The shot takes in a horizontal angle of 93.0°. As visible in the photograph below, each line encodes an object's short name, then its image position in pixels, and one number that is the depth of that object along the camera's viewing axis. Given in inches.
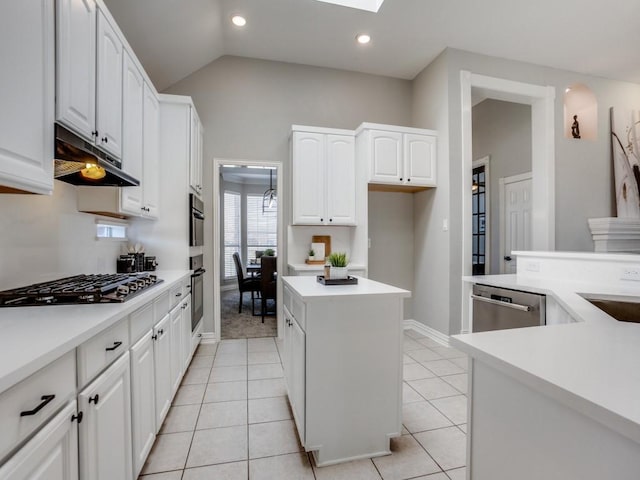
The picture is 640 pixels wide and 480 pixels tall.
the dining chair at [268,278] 170.6
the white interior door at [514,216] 170.1
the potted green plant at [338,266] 78.3
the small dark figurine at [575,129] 157.1
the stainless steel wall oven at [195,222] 116.3
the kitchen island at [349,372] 63.6
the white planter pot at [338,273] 78.2
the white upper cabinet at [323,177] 138.3
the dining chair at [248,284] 190.6
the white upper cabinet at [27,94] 40.1
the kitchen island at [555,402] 21.1
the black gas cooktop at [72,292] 50.4
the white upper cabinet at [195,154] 119.9
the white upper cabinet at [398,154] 137.4
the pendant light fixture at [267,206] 290.7
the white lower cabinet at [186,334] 100.5
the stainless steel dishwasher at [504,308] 84.4
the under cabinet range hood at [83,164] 53.5
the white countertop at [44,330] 28.2
